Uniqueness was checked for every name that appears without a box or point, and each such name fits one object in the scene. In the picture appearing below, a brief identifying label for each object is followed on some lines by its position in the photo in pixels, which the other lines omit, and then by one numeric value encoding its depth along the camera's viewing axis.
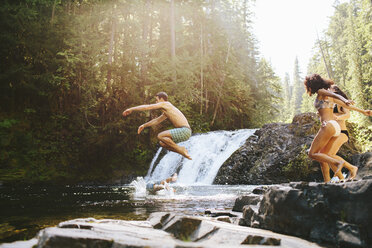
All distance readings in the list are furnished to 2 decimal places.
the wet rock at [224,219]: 4.68
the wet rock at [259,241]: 3.05
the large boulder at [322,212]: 3.24
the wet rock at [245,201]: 5.81
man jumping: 6.45
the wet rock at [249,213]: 4.41
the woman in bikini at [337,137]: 5.34
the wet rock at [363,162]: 10.72
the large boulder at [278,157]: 13.55
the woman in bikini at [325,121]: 5.10
